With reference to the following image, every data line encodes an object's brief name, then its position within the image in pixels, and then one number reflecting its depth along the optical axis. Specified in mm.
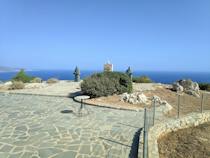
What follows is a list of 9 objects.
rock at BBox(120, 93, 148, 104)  9211
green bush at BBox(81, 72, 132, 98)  10180
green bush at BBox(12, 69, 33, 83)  19766
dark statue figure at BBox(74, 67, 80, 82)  21898
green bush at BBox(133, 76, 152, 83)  20895
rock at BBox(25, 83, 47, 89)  15570
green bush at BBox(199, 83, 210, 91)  17512
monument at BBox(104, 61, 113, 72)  19025
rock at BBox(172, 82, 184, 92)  13617
